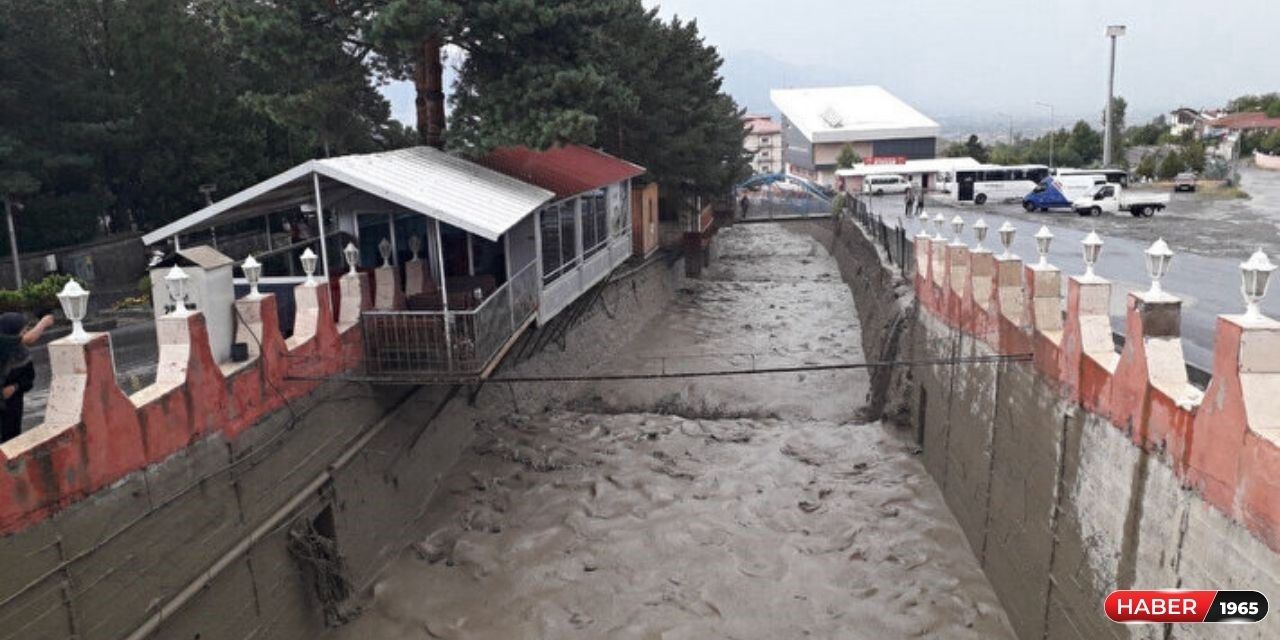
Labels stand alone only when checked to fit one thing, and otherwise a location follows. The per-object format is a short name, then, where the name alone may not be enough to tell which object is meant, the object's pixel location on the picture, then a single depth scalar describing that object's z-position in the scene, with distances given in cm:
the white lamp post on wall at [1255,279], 603
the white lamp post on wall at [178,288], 845
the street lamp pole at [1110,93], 4456
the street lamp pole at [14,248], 2395
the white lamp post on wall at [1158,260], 714
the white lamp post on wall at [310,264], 1095
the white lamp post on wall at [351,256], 1236
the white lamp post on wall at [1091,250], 846
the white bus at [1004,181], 4672
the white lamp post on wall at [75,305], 675
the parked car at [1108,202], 3494
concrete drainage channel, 637
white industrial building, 9244
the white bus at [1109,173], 4062
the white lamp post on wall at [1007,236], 1134
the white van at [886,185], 6016
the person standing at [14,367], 768
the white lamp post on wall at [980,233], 1254
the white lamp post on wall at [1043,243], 969
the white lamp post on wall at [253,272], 1001
